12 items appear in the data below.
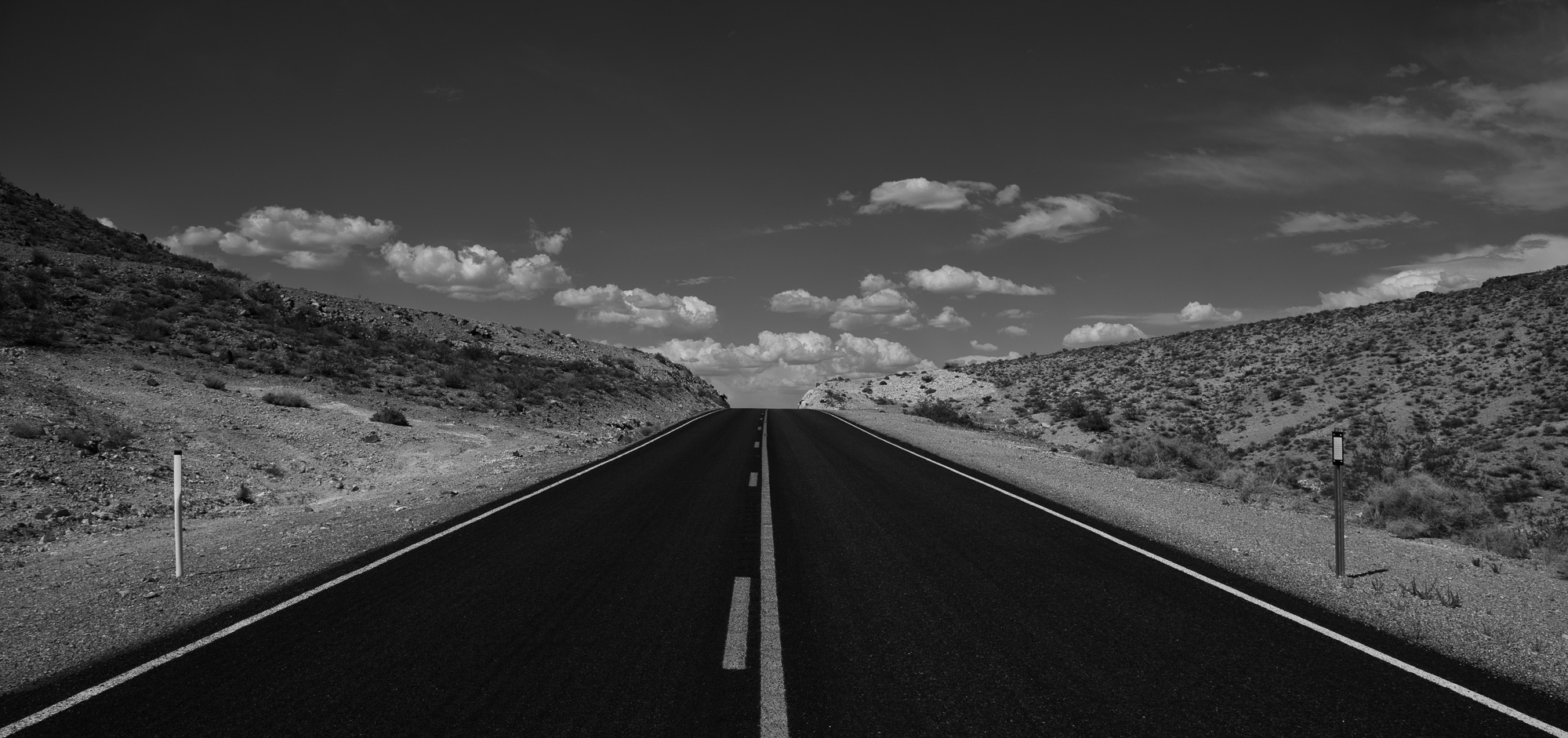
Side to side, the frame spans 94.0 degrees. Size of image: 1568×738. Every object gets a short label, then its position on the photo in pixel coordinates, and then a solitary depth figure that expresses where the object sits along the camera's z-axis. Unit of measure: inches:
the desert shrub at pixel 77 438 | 504.7
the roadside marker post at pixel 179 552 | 294.2
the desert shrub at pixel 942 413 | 1700.3
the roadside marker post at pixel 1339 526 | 293.4
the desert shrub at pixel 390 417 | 850.8
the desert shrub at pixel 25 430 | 488.1
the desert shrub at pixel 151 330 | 894.4
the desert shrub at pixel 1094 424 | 1483.5
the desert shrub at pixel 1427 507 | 433.1
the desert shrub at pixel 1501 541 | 356.8
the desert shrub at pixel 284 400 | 785.6
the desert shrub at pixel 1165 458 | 676.9
